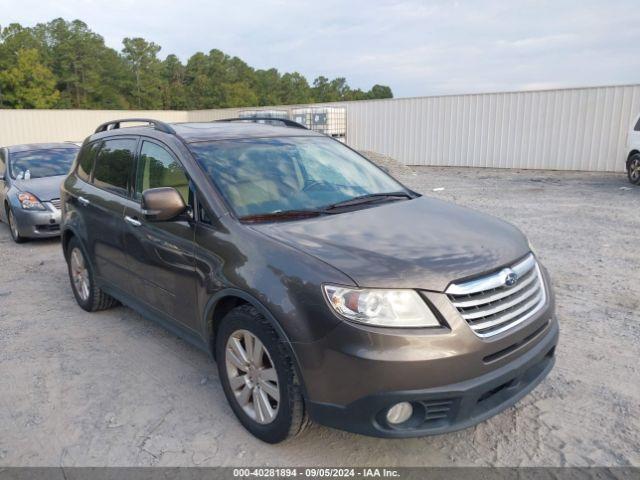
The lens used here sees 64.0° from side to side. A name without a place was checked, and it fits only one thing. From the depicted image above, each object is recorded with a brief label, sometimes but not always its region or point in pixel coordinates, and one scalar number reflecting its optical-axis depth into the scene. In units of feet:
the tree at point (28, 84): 162.09
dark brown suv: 7.80
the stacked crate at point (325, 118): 80.74
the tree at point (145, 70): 216.02
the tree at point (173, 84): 225.15
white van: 41.39
